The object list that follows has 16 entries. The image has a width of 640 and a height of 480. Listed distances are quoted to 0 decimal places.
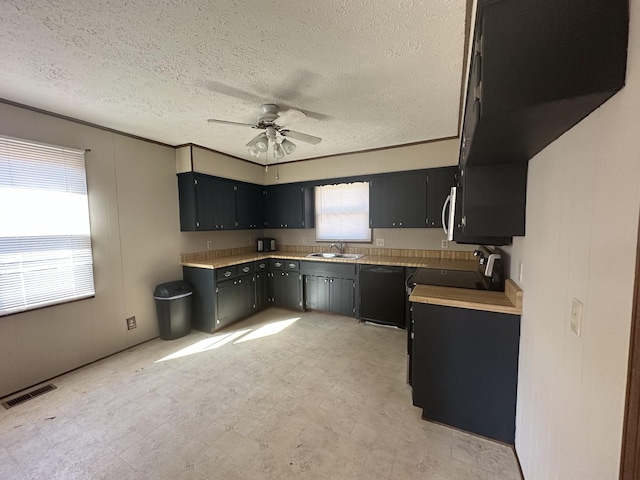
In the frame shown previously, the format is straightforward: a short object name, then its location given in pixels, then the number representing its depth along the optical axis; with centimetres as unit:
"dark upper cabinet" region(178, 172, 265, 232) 363
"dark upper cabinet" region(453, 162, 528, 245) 162
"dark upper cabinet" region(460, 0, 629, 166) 67
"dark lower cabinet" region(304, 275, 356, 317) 393
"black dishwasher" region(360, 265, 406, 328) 354
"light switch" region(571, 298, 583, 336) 90
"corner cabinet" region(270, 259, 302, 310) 433
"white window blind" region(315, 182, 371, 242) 431
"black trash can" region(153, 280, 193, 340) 331
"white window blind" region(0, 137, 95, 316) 228
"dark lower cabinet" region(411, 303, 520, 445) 171
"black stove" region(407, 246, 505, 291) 209
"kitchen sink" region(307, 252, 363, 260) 421
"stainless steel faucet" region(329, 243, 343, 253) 450
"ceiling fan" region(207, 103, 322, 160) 224
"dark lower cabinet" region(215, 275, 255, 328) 359
